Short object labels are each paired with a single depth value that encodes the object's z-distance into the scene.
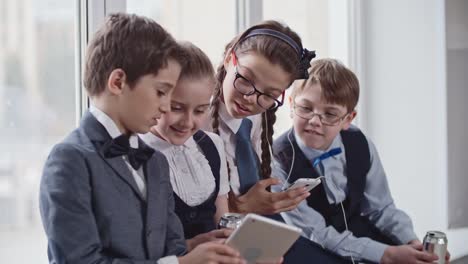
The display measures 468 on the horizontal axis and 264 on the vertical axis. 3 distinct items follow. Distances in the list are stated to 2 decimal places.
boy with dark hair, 1.81
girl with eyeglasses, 2.19
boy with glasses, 2.42
